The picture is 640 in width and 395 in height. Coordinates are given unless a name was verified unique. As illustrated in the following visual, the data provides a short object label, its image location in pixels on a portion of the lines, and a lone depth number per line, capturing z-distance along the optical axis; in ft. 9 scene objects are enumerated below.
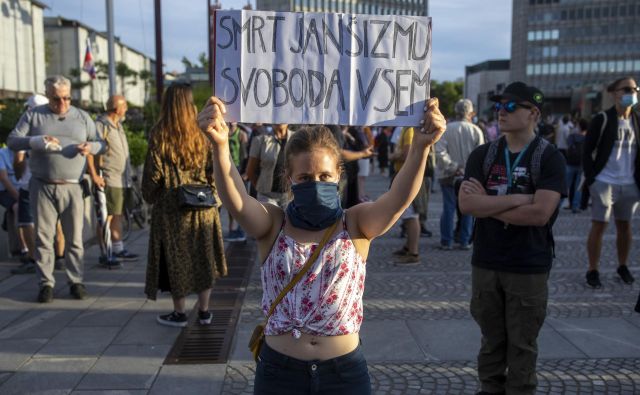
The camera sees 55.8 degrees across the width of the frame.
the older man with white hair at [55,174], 18.81
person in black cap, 11.24
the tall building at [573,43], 364.58
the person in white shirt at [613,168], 19.86
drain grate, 14.64
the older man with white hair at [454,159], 26.76
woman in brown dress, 15.92
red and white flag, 77.66
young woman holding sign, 7.38
